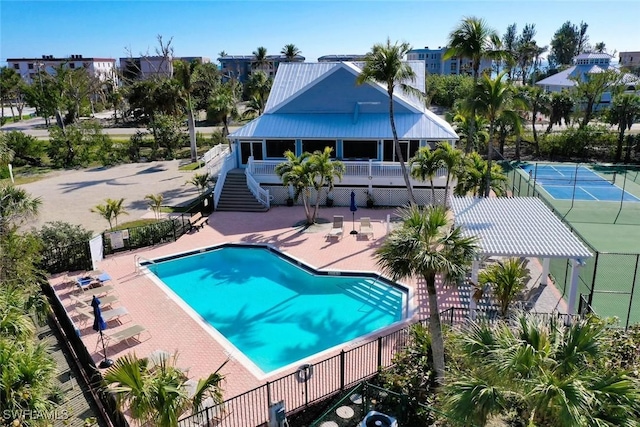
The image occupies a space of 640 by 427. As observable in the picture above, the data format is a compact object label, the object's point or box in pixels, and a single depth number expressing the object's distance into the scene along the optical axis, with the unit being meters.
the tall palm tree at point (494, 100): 20.67
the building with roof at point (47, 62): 129.25
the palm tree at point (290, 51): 72.94
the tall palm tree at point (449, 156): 22.72
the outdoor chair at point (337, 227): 24.50
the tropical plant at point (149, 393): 8.16
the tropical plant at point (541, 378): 7.46
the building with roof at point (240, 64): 127.82
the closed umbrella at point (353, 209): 26.15
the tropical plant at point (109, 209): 24.09
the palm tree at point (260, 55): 79.50
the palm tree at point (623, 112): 40.94
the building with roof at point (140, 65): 104.71
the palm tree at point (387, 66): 20.72
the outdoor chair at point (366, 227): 24.53
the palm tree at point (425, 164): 23.20
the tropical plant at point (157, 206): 26.05
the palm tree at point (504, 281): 14.86
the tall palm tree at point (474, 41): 22.14
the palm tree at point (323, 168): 24.83
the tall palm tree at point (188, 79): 39.72
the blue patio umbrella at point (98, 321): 14.76
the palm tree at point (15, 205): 19.09
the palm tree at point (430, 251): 10.92
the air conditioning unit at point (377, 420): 10.51
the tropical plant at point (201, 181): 30.34
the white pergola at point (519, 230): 14.54
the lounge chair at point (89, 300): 17.47
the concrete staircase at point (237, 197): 29.36
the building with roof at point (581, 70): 77.93
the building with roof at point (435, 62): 143.75
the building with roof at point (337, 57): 132.38
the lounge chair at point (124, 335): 15.18
